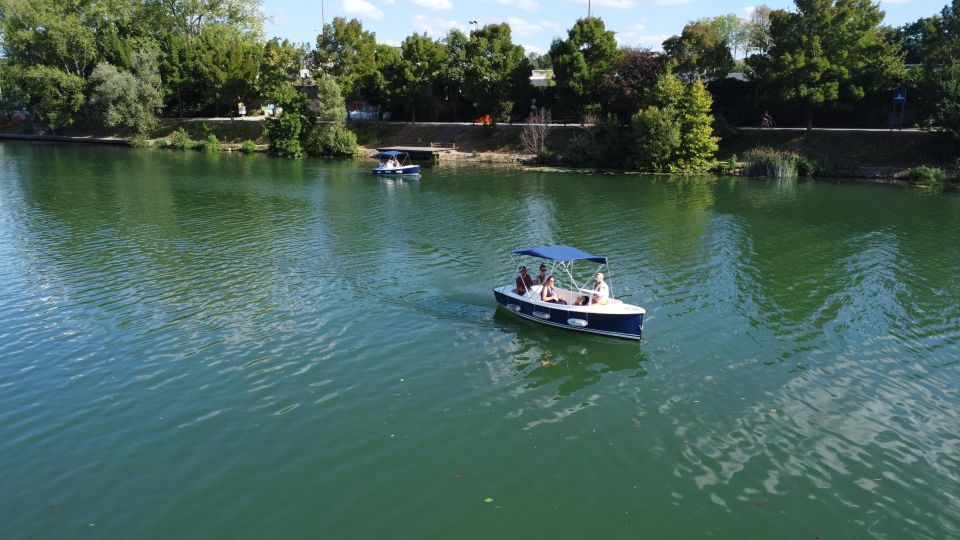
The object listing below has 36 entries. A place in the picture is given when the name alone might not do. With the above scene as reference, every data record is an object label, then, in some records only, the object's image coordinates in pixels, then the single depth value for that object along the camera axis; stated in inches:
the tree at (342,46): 3590.1
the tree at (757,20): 4709.2
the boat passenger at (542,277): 900.0
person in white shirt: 834.8
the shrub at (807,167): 2354.8
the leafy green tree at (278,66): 3612.2
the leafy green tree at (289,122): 3206.2
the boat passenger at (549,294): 863.1
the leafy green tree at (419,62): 3245.6
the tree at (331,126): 3152.1
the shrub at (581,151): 2709.2
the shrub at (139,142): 3508.9
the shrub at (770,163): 2337.6
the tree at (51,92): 3491.4
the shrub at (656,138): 2454.5
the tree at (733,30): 4530.0
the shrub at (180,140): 3464.6
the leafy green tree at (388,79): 3272.6
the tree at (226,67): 3550.7
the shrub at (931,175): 2156.7
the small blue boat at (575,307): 805.2
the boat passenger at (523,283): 893.2
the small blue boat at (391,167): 2380.7
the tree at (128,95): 3388.3
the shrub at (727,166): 2481.5
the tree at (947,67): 2139.5
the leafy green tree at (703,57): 2819.9
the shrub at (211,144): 3403.1
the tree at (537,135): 2844.5
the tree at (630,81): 2628.0
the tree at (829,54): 2338.8
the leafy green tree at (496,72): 3083.2
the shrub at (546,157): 2805.1
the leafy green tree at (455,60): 3230.8
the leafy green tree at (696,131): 2461.9
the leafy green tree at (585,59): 2829.7
